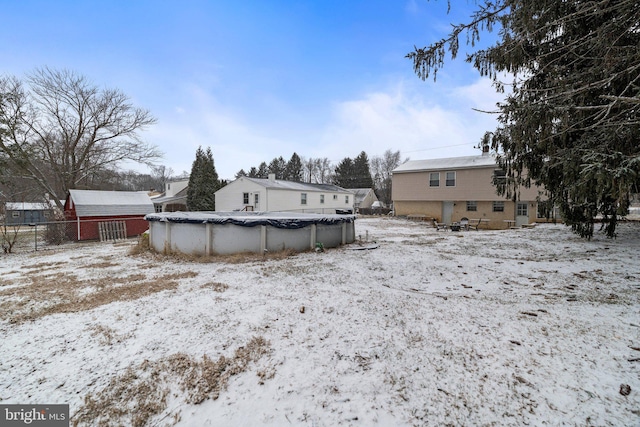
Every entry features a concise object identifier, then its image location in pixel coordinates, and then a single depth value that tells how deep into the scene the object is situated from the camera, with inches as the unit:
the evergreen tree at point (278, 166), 2079.2
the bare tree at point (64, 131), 549.3
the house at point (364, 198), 1571.9
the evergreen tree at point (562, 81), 169.5
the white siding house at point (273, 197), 922.7
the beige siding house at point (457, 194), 735.7
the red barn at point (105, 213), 534.6
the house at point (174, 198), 1173.1
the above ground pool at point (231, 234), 295.6
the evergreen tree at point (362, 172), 1904.5
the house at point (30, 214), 1127.1
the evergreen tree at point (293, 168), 2032.5
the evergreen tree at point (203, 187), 1082.1
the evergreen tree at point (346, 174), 1935.3
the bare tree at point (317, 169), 2274.9
